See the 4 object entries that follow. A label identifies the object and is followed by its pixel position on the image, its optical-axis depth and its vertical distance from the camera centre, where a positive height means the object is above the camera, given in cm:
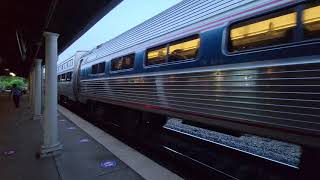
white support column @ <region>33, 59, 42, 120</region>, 612 -35
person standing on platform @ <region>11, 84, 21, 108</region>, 936 -68
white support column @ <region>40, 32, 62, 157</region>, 318 -20
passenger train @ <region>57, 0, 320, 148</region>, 176 +31
